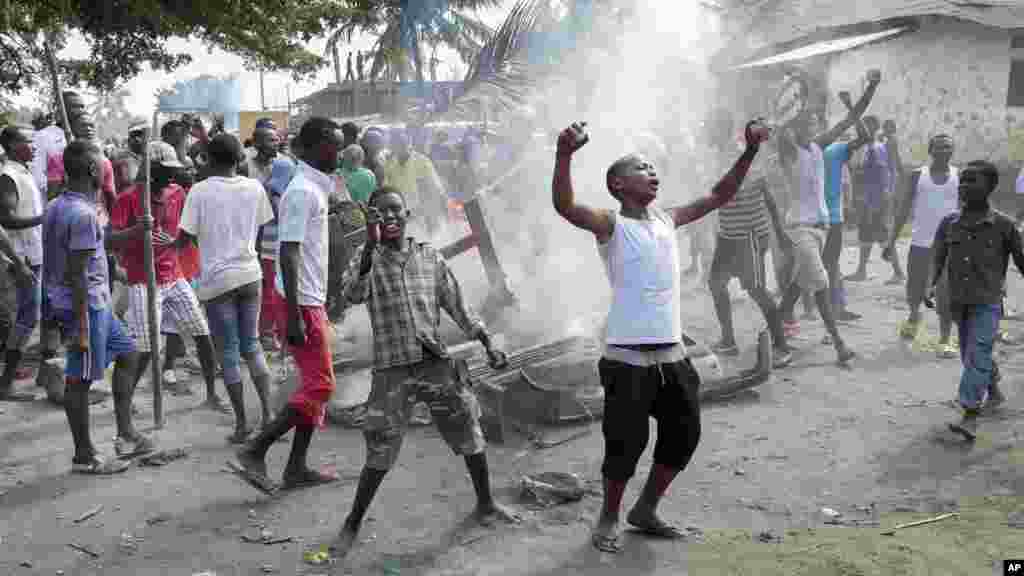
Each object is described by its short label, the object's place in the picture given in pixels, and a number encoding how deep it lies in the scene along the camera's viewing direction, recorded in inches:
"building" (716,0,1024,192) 635.5
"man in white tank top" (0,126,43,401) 269.9
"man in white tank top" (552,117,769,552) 156.8
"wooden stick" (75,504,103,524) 179.3
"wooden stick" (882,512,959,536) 166.6
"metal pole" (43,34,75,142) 275.9
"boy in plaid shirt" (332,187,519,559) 165.3
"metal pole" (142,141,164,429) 221.5
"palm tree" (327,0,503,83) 570.3
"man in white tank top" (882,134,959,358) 305.0
